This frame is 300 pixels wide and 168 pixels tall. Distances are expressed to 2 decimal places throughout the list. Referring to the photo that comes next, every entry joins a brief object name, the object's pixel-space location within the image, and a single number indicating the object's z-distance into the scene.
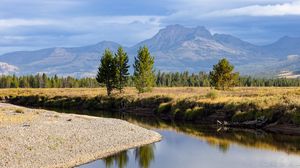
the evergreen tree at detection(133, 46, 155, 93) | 99.62
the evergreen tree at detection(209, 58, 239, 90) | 100.52
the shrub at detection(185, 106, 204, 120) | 68.94
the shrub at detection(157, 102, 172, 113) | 78.69
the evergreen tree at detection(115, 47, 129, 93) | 103.44
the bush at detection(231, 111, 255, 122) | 61.38
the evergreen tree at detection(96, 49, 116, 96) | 104.38
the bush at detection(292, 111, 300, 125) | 54.57
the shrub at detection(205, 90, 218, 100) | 74.44
